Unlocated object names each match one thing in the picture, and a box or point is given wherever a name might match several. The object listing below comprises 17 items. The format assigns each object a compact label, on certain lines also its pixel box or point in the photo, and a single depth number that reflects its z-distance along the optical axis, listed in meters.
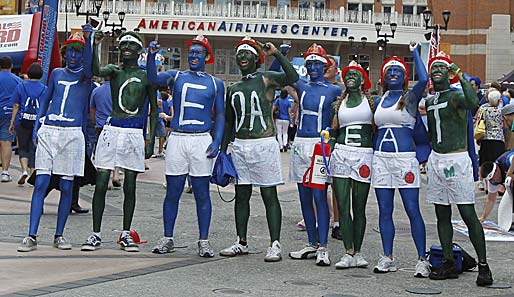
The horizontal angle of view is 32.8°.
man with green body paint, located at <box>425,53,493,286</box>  7.84
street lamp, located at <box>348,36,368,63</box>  51.68
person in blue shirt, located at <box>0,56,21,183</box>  14.62
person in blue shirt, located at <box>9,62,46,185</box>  13.70
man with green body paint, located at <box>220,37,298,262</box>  8.86
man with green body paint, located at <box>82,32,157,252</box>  8.98
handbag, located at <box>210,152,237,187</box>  8.80
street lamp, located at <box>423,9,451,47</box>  27.66
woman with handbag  15.51
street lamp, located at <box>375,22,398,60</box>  40.98
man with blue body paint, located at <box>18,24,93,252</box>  8.91
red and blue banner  18.53
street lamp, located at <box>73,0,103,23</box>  32.91
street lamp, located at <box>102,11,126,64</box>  39.13
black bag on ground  8.45
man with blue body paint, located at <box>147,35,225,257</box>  8.83
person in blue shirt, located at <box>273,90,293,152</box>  26.67
